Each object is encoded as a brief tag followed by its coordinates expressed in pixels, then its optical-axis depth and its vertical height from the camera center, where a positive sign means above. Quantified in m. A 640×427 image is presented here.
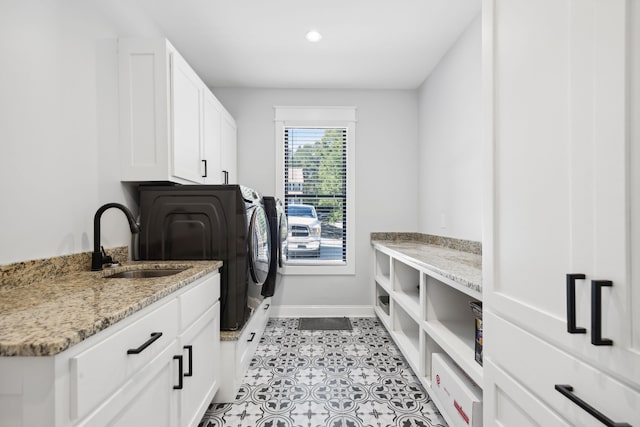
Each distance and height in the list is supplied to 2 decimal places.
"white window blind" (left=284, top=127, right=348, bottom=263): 3.45 +0.32
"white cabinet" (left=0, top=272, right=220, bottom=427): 0.65 -0.45
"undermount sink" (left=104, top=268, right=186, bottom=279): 1.65 -0.34
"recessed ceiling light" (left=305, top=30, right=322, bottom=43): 2.35 +1.40
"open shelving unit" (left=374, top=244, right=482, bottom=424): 1.45 -0.67
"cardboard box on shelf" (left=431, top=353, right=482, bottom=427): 1.24 -0.83
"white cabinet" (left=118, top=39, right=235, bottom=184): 1.82 +0.63
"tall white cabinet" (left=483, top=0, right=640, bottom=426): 0.59 +0.00
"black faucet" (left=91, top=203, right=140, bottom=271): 1.53 -0.15
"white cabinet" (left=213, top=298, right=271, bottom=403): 1.80 -0.95
